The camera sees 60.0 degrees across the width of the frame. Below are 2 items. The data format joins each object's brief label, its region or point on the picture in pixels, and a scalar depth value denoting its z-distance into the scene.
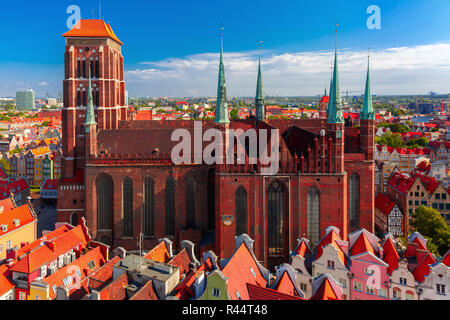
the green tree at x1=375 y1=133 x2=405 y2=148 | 151.38
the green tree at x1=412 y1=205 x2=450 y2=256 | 54.19
